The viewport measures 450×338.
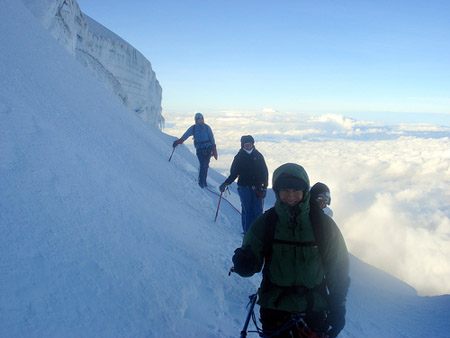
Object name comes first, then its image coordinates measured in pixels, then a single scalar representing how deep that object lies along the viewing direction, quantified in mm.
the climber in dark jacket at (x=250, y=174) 5441
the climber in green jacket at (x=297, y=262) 1853
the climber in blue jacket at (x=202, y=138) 8203
